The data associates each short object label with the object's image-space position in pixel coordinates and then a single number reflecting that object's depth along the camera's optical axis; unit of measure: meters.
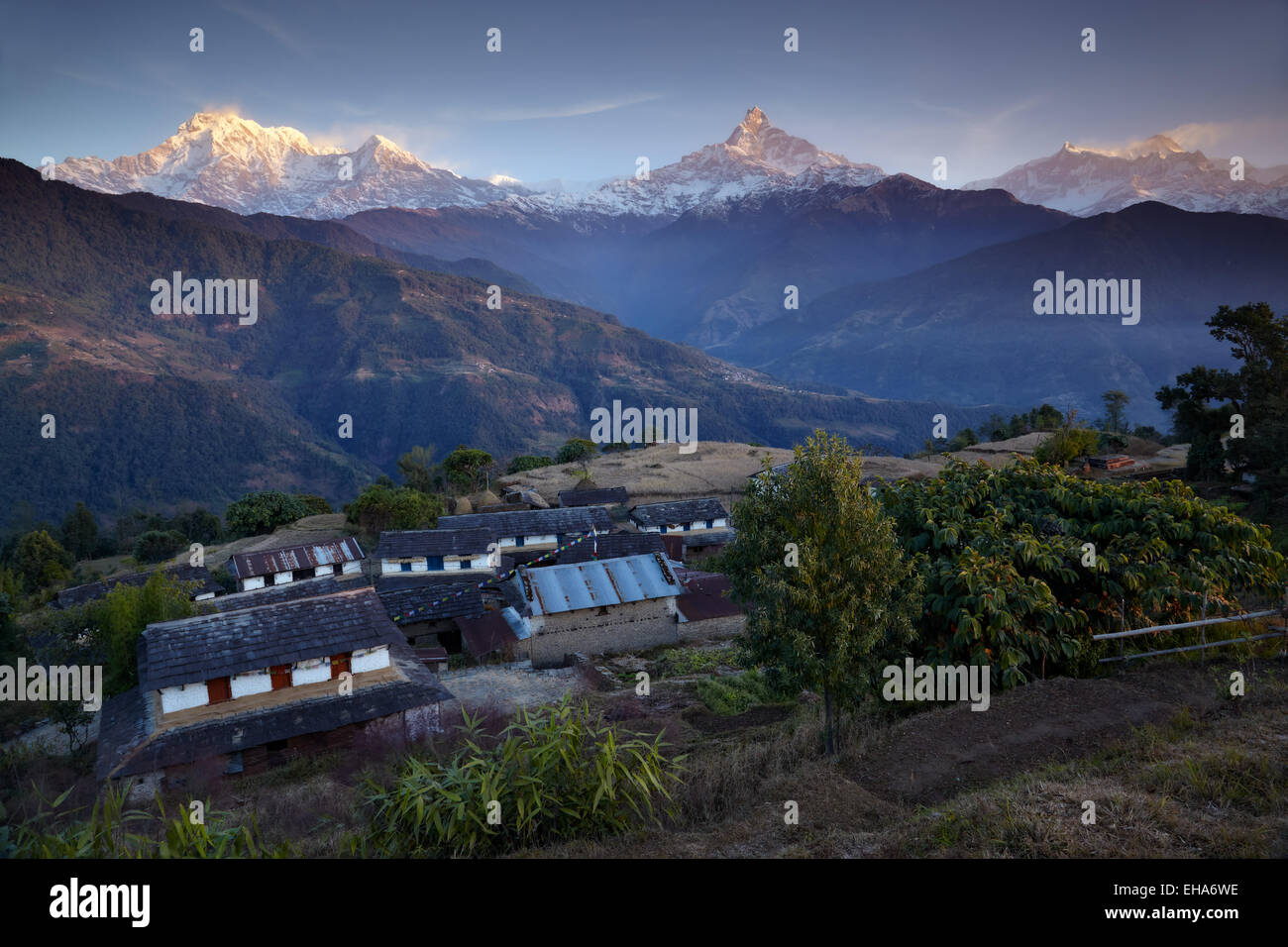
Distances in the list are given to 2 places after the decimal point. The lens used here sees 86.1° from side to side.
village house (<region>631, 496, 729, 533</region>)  48.12
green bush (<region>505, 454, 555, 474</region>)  82.56
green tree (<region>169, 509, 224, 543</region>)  66.25
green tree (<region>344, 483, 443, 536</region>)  51.41
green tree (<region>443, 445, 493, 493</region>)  67.25
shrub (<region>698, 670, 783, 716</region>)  17.61
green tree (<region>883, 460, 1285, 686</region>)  13.31
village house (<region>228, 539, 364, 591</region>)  37.59
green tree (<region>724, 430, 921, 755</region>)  10.68
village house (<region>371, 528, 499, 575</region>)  38.69
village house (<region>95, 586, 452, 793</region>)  16.20
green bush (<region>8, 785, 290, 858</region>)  5.81
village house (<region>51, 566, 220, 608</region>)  35.44
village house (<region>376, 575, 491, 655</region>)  29.52
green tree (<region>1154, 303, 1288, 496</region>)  35.84
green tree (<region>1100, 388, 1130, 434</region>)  87.26
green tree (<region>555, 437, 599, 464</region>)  83.44
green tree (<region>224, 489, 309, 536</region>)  59.44
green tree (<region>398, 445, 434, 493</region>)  73.06
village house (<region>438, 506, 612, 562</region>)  44.00
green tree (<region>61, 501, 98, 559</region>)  67.83
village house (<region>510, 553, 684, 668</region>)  25.88
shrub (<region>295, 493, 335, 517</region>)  65.69
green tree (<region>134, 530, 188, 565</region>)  59.31
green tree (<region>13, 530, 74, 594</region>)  53.29
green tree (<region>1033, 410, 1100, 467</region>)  49.16
